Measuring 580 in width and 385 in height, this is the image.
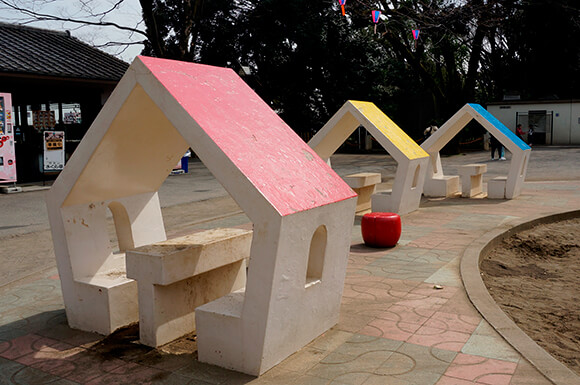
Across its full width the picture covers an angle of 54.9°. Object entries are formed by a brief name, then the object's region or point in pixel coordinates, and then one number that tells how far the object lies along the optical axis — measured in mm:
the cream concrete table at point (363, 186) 11809
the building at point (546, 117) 31078
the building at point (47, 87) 18156
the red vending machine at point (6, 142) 15734
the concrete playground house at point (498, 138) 13102
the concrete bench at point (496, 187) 13094
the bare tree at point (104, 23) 20836
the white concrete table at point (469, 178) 13586
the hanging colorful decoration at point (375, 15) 20244
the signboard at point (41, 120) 19406
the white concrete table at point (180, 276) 4480
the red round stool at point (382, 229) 8234
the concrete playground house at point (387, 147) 10984
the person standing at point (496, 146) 24000
